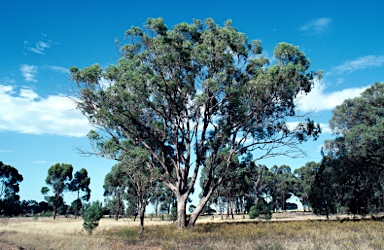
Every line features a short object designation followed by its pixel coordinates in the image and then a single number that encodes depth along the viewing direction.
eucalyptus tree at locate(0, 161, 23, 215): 64.56
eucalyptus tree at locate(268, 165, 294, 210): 86.69
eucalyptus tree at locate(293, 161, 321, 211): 79.46
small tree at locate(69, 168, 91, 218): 68.75
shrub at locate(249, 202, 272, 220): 42.36
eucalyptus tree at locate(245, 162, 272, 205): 67.91
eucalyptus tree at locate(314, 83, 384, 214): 27.61
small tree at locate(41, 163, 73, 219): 63.88
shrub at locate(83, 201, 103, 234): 21.48
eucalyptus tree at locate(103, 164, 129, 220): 56.33
